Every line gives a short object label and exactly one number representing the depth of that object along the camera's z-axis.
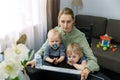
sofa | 1.38
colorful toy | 1.54
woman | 0.98
